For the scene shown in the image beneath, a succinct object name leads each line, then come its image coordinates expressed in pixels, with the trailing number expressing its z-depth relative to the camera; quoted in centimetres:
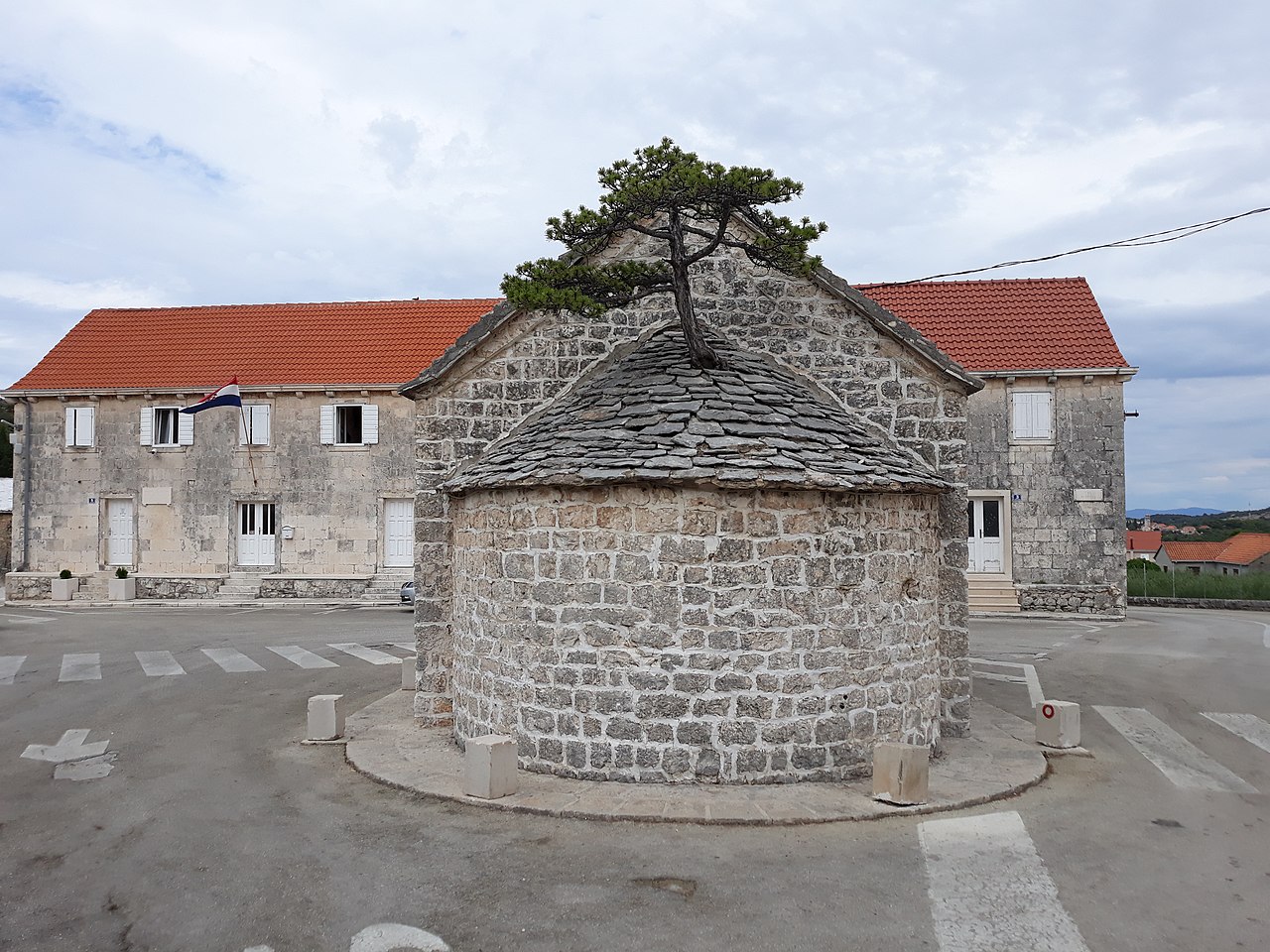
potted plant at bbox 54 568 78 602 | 2438
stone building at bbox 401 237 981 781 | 740
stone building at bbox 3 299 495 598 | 2408
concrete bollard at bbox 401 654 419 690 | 1127
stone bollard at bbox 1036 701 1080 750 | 904
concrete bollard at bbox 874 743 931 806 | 700
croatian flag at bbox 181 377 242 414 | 2208
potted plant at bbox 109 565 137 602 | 2400
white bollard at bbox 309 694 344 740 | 921
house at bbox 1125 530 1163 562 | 5556
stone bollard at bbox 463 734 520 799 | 715
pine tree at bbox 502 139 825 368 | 803
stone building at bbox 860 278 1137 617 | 2178
